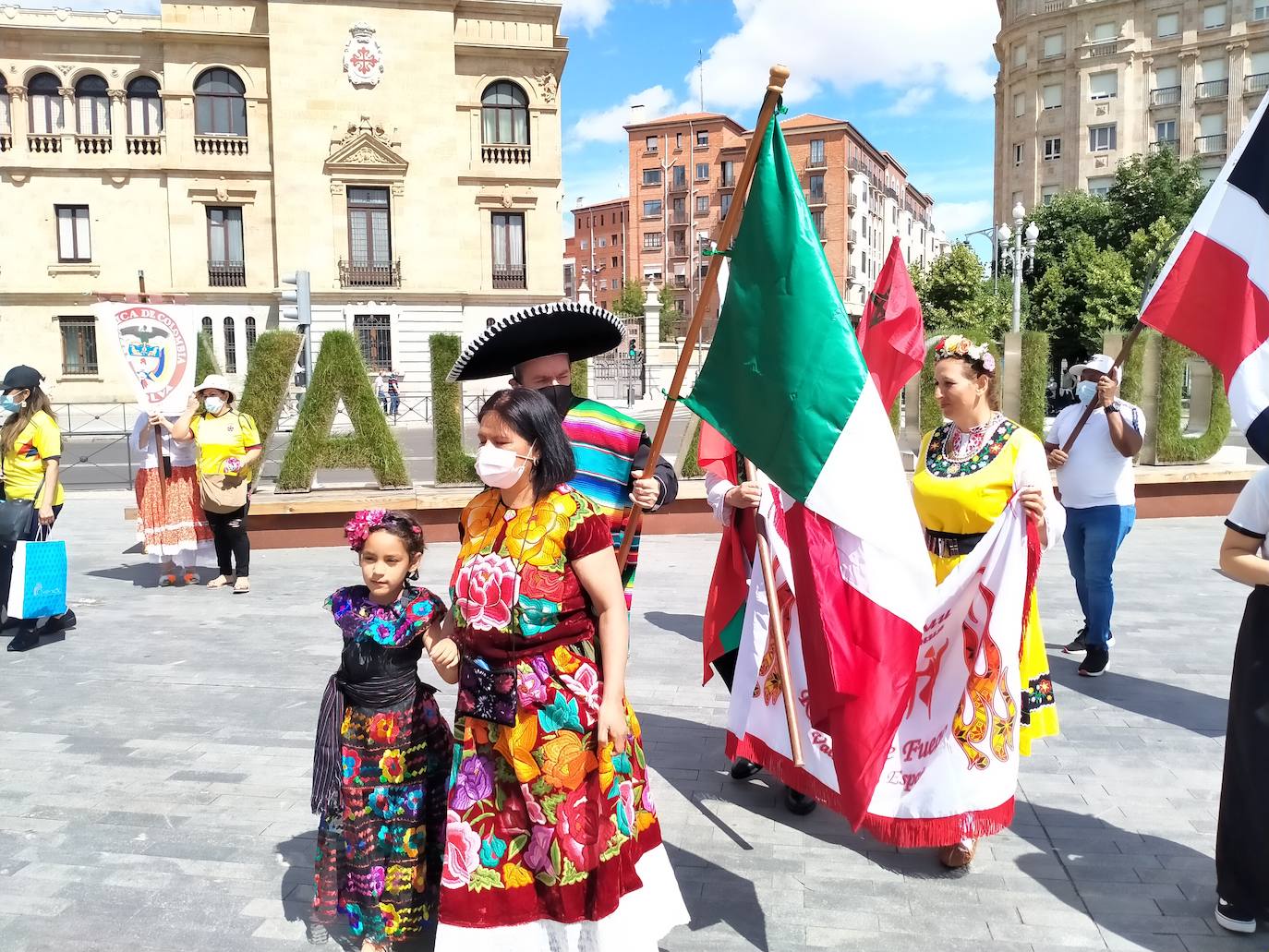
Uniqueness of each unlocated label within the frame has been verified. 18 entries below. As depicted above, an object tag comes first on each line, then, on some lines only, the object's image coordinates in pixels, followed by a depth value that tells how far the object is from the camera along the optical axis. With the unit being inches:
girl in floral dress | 122.9
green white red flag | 114.5
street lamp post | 999.8
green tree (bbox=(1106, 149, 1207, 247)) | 1510.8
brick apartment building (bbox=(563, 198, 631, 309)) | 4188.0
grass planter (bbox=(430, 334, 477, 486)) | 424.8
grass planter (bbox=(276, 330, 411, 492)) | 414.9
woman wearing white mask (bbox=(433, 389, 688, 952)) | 108.0
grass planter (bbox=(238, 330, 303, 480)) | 405.1
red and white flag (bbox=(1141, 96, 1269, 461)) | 124.2
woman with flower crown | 152.6
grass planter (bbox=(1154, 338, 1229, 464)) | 461.4
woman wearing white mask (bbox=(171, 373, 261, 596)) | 328.2
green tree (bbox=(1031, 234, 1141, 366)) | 1418.6
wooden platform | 407.5
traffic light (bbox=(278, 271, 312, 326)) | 583.7
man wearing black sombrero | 140.6
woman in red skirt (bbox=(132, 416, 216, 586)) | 343.3
